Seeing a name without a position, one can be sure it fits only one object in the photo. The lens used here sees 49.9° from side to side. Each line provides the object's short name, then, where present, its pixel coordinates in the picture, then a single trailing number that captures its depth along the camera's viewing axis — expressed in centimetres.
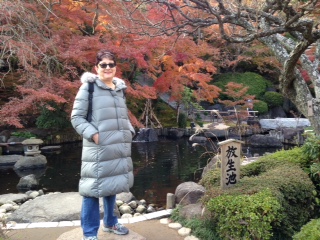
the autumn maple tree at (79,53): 959
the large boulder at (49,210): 449
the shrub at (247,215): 305
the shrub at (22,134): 1175
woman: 293
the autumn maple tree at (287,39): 370
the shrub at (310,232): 245
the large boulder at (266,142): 1330
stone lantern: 974
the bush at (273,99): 1825
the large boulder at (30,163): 924
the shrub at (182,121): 1591
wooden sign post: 370
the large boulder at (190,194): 434
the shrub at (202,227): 354
